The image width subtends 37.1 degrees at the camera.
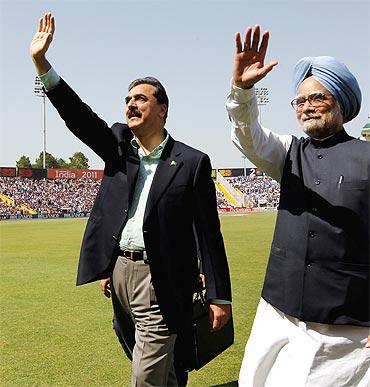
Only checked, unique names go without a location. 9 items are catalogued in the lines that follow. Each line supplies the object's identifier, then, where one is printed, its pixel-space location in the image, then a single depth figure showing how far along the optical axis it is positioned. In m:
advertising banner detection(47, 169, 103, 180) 65.94
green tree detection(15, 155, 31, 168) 93.00
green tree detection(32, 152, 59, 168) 94.12
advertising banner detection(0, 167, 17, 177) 60.78
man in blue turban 2.77
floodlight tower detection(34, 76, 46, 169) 60.46
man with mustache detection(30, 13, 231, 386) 3.42
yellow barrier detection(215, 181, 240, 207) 72.72
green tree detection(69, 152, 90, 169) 95.25
